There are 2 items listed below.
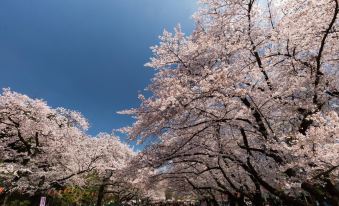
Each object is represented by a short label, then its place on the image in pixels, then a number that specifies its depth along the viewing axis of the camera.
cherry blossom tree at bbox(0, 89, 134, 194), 16.19
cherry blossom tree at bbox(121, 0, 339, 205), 7.70
